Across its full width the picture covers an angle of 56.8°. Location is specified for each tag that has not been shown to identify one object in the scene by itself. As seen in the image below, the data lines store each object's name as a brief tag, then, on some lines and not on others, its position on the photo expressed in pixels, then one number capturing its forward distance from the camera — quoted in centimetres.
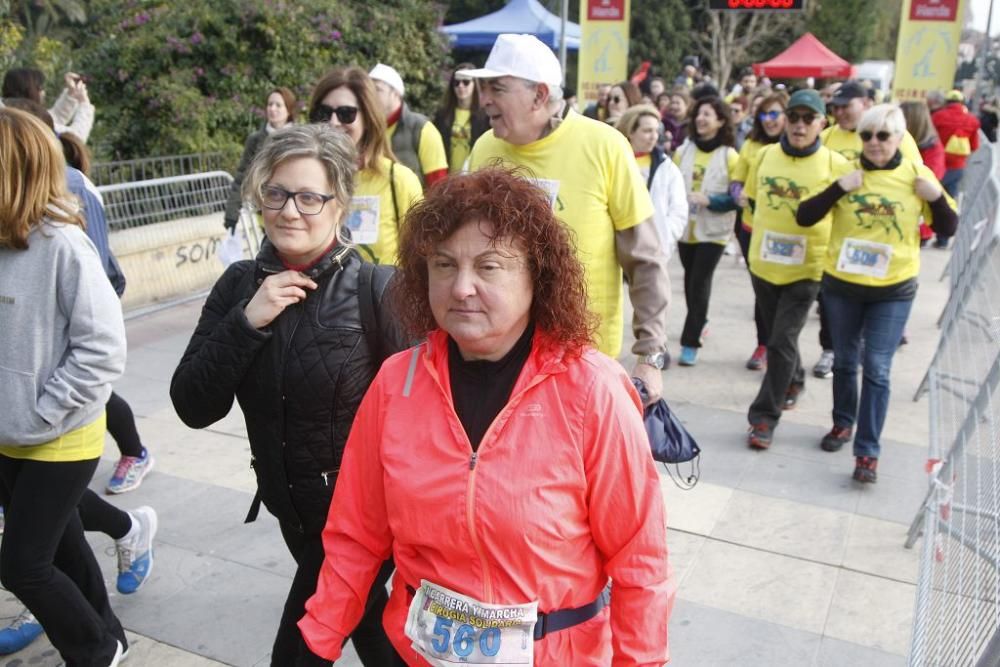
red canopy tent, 2214
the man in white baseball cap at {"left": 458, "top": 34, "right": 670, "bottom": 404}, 324
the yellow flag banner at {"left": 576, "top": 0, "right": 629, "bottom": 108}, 1346
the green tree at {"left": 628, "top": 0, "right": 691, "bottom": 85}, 3450
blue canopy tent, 1989
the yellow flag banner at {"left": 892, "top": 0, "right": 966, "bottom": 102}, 1263
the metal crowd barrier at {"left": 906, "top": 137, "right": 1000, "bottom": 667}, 247
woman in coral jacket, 179
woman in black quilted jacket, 240
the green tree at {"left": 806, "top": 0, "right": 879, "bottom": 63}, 3712
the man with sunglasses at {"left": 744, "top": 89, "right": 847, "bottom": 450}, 536
